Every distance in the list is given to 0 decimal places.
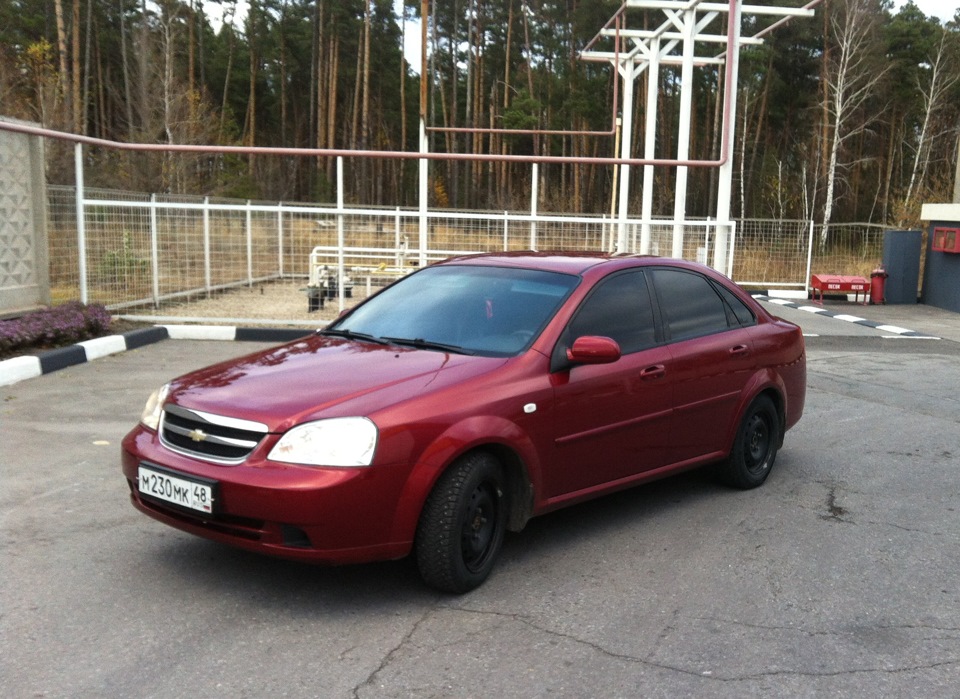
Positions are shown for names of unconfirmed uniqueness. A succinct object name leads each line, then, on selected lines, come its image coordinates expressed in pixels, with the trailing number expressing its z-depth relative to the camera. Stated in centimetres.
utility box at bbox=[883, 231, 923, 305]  1997
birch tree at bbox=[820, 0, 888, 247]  3687
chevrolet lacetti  369
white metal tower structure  1312
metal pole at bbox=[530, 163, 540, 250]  1359
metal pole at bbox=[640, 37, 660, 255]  1795
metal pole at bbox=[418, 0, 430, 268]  1316
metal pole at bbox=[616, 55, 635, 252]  1870
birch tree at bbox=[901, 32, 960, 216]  3941
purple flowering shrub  930
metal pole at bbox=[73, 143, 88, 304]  1212
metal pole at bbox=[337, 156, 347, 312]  1278
